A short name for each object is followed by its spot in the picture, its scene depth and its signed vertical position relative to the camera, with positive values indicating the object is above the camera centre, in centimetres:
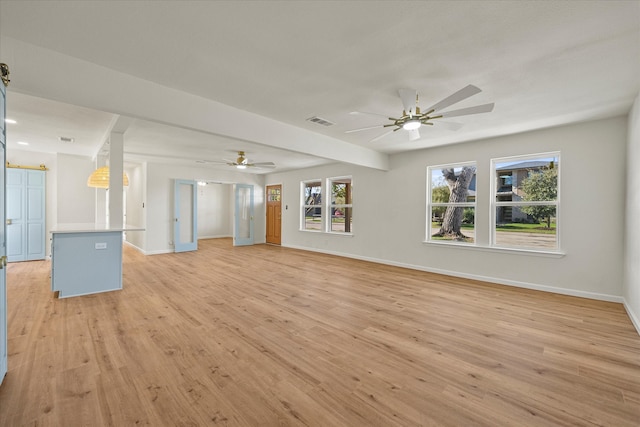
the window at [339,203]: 789 +28
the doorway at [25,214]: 609 -11
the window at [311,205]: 842 +22
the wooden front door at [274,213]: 970 -5
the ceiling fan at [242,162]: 627 +118
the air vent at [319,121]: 392 +137
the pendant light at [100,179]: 465 +54
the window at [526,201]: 440 +21
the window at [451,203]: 530 +22
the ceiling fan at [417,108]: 243 +107
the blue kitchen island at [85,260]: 384 -75
